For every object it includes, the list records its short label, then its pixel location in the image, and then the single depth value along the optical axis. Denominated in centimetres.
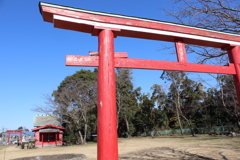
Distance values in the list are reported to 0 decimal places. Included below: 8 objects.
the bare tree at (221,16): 475
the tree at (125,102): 2612
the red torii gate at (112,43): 258
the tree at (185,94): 2412
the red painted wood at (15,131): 2783
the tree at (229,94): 1800
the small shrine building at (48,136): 2342
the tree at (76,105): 1998
